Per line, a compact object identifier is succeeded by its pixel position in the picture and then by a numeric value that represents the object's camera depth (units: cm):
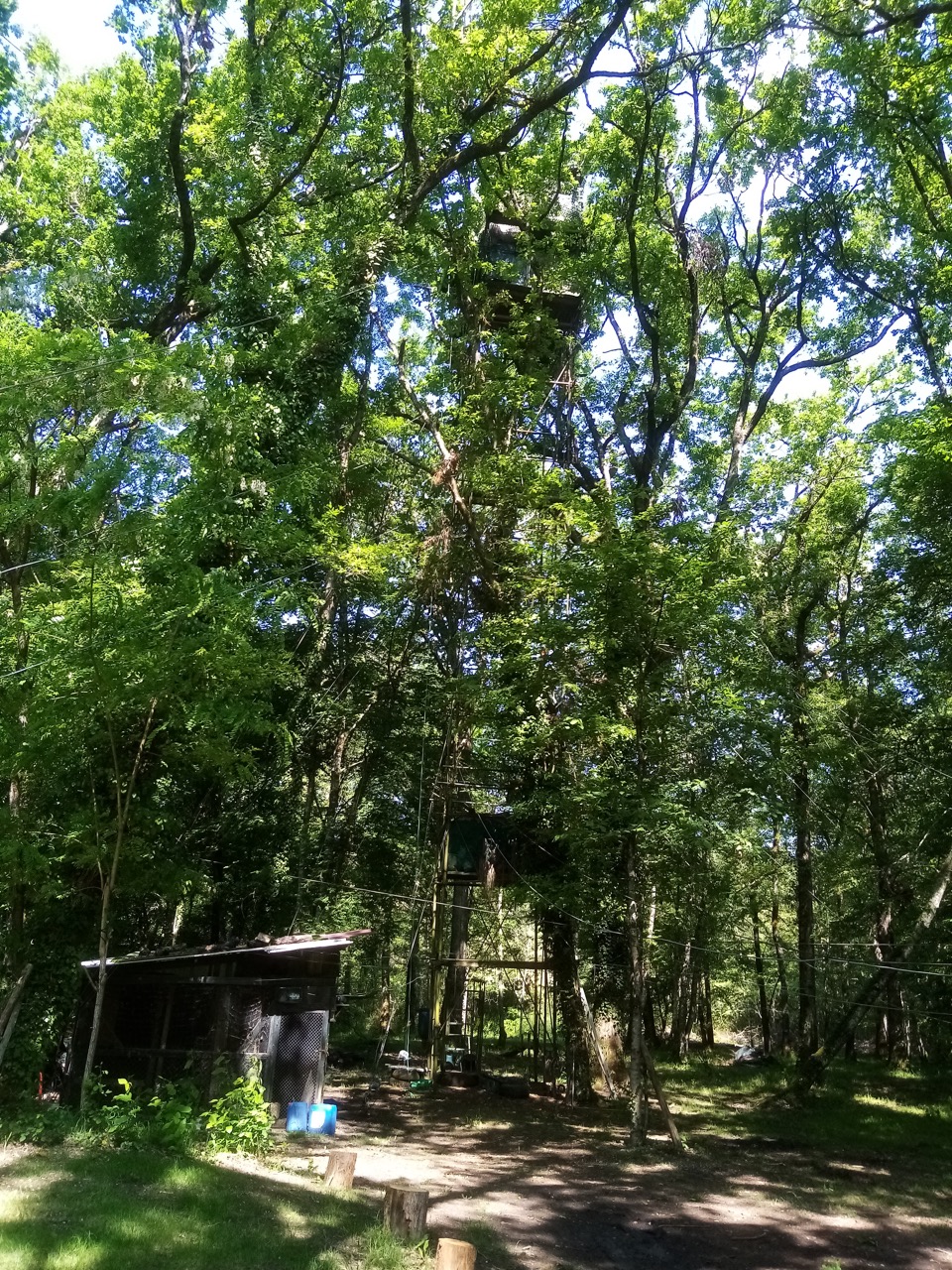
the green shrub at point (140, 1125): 786
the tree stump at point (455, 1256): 485
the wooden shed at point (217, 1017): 1027
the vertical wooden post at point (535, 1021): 1448
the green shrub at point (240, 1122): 830
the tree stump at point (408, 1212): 564
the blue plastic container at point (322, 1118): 1058
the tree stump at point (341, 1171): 713
